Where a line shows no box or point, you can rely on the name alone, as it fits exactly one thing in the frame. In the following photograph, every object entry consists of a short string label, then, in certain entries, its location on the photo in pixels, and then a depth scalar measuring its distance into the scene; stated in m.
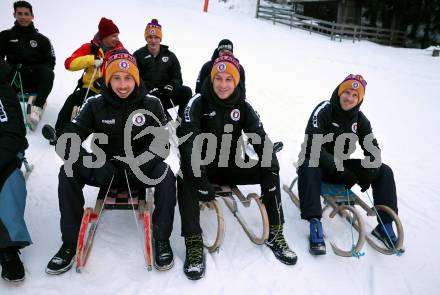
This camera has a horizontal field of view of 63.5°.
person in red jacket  4.30
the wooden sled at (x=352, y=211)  2.90
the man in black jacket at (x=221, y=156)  2.82
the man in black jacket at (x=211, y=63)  4.84
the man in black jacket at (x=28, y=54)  4.67
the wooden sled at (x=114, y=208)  2.54
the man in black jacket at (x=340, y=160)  3.12
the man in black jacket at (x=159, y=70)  4.75
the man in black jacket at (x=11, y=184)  2.34
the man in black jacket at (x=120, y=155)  2.59
